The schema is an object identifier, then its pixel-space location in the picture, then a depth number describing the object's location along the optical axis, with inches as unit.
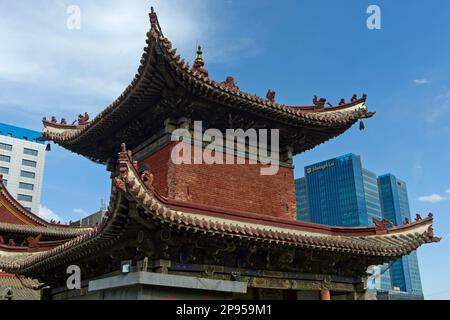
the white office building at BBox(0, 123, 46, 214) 3582.7
